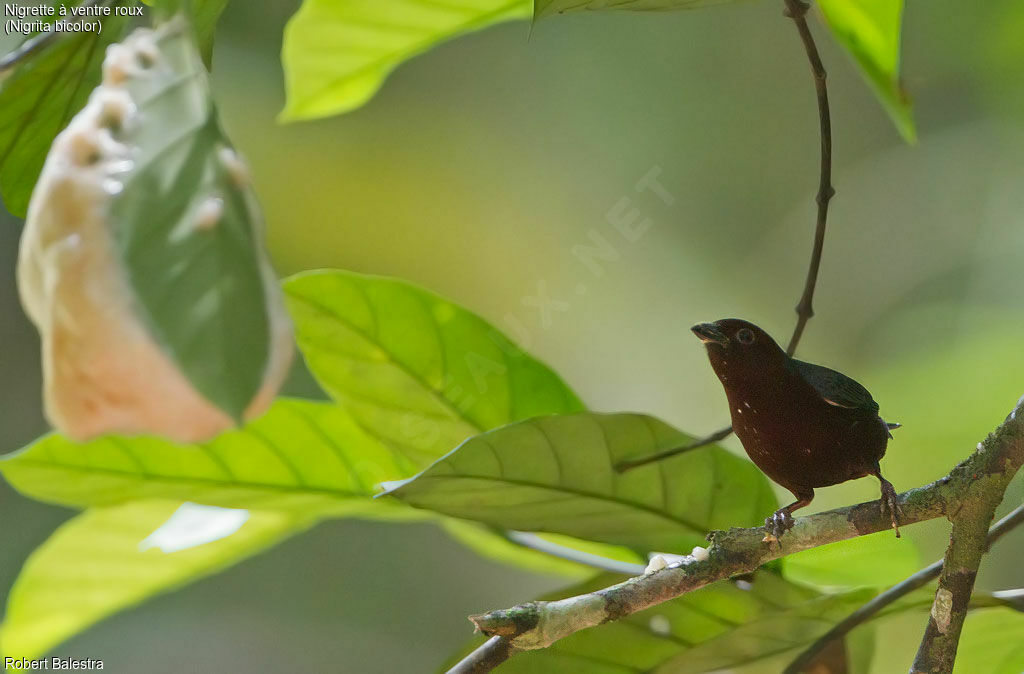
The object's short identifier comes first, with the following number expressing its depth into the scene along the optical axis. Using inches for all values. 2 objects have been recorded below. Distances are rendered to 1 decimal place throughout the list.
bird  184.5
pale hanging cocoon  176.7
